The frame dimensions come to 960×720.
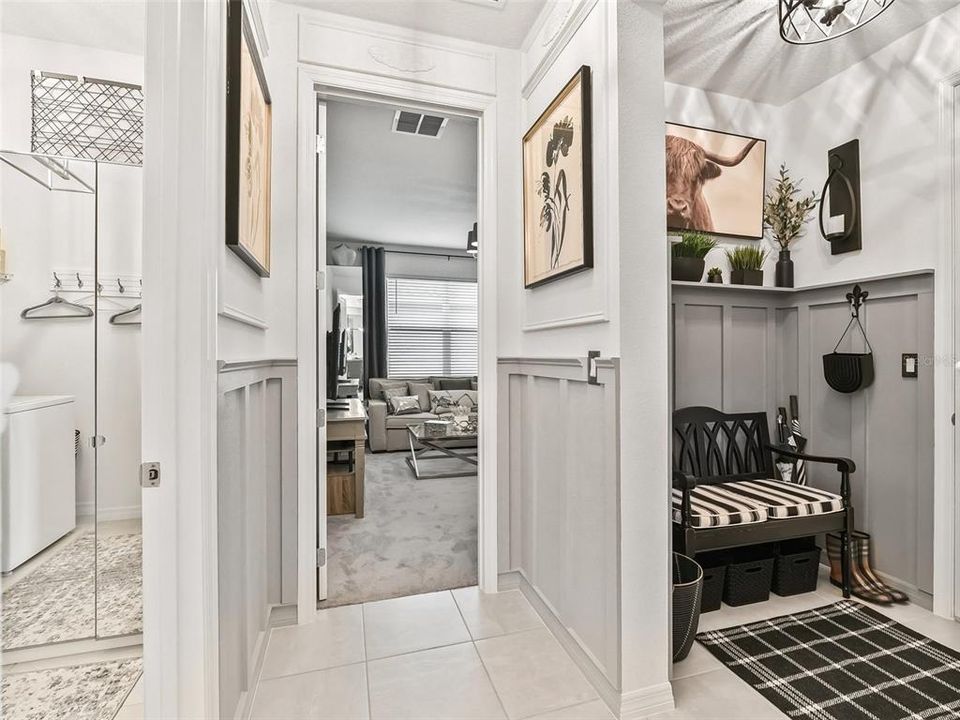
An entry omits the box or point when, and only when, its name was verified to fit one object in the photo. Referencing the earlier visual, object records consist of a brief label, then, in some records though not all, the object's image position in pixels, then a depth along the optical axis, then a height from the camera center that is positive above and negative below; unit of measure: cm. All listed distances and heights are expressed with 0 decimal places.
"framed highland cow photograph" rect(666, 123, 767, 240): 259 +100
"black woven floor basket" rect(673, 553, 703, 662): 165 -92
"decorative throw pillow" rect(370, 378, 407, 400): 616 -37
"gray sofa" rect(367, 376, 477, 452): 568 -84
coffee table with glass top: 416 -71
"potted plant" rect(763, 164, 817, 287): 263 +81
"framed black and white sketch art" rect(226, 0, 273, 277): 131 +67
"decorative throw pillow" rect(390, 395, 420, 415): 580 -58
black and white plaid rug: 154 -114
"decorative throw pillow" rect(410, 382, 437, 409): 625 -45
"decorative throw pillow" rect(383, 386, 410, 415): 588 -46
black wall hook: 239 +32
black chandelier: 172 +131
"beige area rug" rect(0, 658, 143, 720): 122 -103
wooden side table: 337 -86
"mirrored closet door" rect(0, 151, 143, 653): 87 -11
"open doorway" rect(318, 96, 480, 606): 273 +11
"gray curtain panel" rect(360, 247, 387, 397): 664 +66
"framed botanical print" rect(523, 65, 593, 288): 171 +70
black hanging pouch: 236 -4
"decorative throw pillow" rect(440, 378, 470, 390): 653 -36
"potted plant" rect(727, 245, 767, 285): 261 +53
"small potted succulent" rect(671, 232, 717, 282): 244 +54
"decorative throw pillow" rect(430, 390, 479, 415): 601 -57
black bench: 201 -66
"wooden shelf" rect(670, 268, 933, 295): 233 +39
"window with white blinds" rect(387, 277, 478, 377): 688 +47
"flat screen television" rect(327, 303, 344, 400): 345 -3
